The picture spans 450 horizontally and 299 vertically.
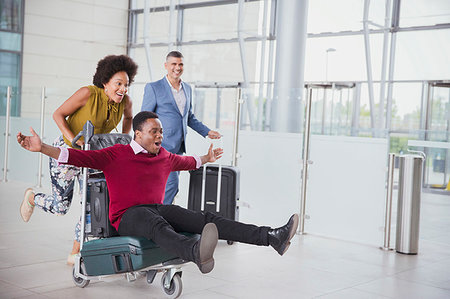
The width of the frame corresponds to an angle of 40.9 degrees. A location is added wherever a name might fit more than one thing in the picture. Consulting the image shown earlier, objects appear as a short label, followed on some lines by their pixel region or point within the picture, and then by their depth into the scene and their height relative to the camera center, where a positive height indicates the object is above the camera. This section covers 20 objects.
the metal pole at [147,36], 15.35 +2.24
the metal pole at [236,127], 6.09 +0.02
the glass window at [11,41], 14.98 +1.89
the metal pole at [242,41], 13.38 +1.95
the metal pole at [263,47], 13.45 +1.85
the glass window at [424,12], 11.53 +2.46
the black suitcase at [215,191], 5.27 -0.55
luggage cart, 3.17 -0.73
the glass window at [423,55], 11.51 +1.61
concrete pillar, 9.17 +1.36
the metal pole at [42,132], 8.82 -0.21
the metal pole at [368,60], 11.96 +1.50
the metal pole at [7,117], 9.41 -0.01
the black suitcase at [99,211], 3.45 -0.52
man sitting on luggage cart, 3.21 -0.40
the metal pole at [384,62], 11.95 +1.49
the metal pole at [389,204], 5.44 -0.61
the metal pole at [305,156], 6.00 -0.24
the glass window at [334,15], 12.53 +2.51
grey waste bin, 5.28 -0.57
